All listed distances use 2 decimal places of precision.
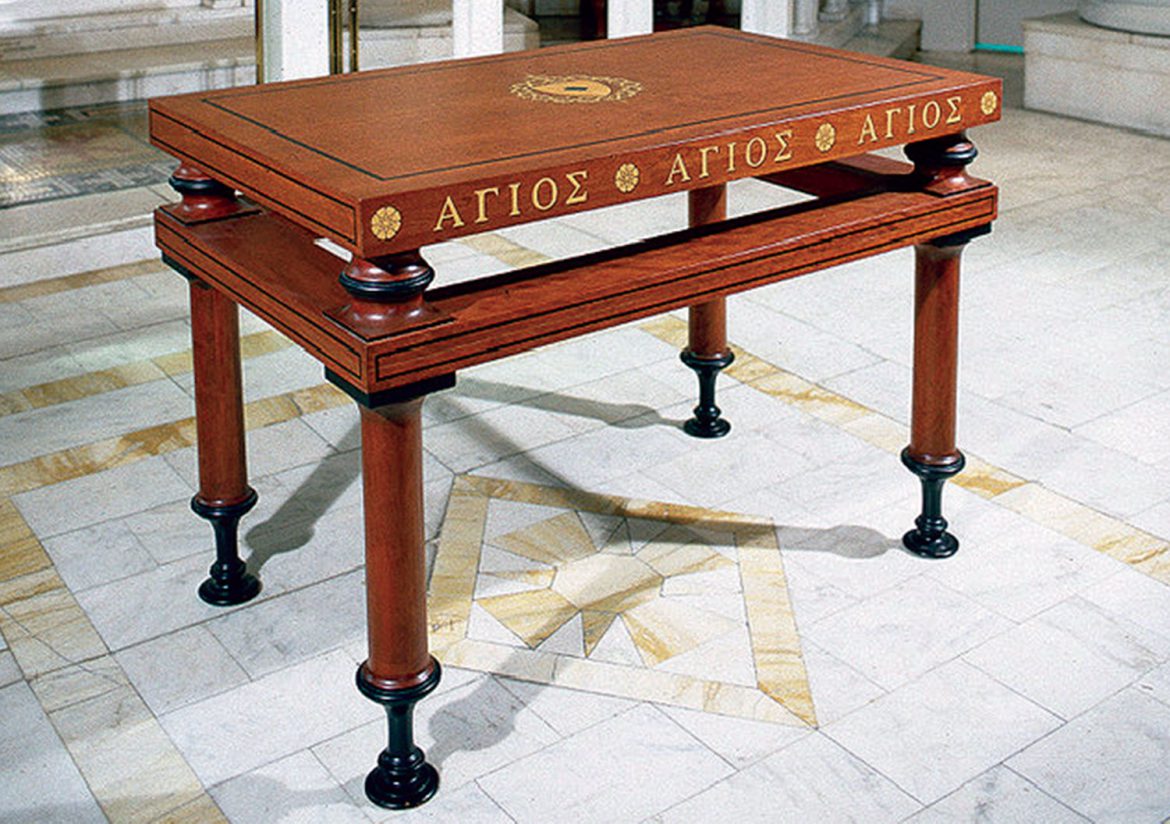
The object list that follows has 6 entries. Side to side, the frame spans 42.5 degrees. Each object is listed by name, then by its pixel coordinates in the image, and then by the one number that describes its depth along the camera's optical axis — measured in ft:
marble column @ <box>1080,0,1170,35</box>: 22.91
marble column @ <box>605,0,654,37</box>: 22.29
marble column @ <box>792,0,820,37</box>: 27.25
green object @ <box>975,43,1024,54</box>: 30.68
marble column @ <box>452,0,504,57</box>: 20.17
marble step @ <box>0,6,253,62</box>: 23.09
